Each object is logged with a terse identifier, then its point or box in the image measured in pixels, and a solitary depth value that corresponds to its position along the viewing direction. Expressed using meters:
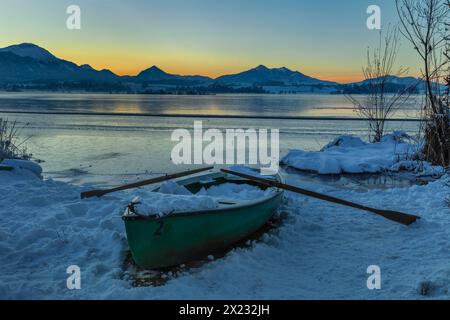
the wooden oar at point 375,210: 6.43
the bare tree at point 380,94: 15.45
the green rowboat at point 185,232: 4.71
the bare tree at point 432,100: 10.32
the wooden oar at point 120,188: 7.36
